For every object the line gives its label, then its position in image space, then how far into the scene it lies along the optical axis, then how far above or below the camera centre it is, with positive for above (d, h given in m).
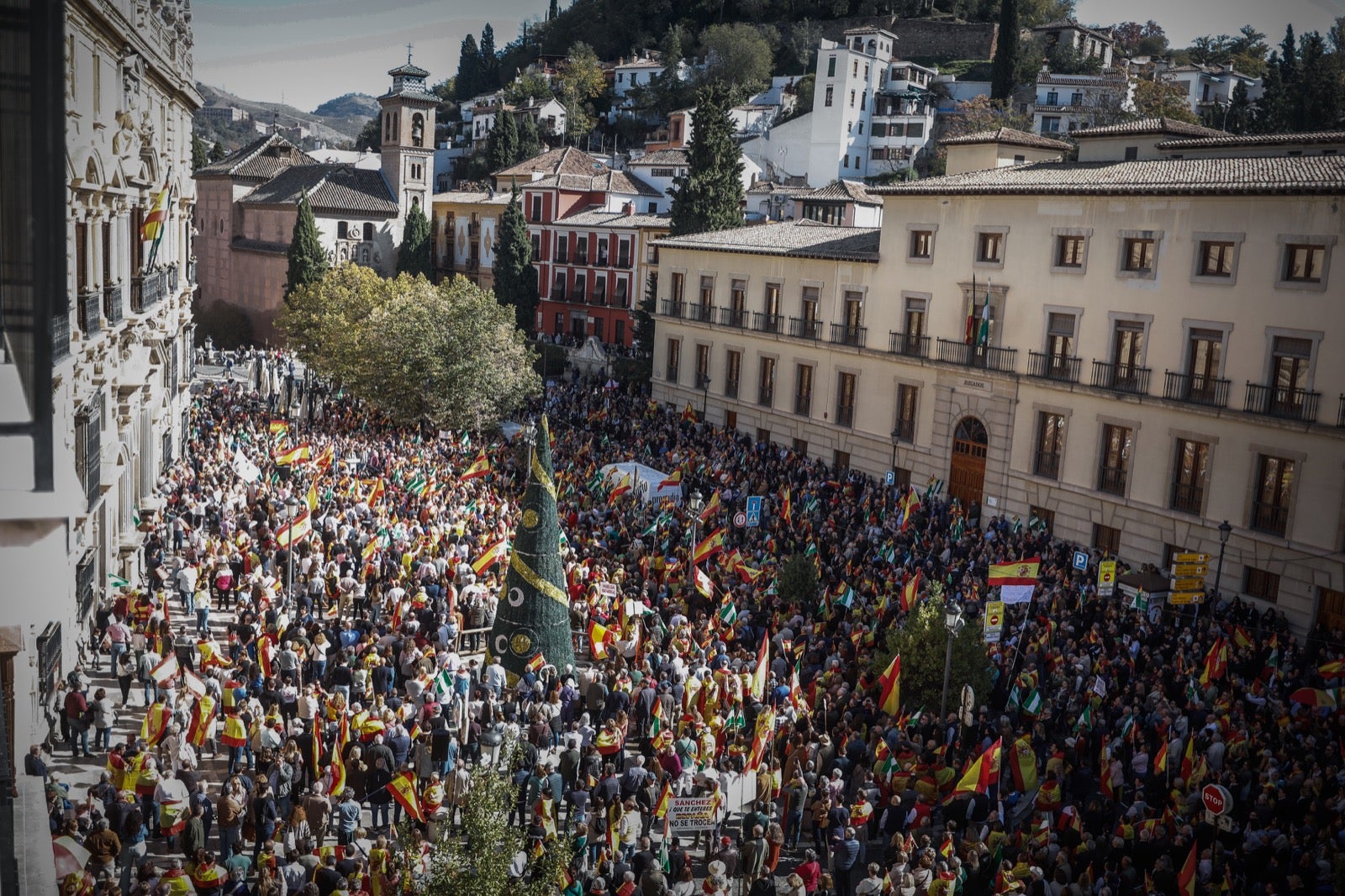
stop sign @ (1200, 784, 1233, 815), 15.09 -6.27
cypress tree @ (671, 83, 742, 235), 51.56 +3.41
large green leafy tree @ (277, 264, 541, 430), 39.66 -3.83
